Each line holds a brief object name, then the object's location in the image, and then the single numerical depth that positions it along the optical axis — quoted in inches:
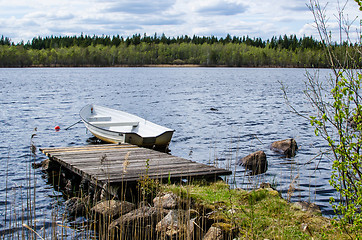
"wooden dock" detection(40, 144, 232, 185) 352.5
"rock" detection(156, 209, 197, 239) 249.4
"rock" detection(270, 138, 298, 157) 621.5
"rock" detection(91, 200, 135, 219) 301.2
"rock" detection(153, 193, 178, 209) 294.2
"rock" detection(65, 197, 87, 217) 352.8
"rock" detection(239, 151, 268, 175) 506.8
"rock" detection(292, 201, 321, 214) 294.4
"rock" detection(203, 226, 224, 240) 241.9
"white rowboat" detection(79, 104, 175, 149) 558.7
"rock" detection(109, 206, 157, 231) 271.6
